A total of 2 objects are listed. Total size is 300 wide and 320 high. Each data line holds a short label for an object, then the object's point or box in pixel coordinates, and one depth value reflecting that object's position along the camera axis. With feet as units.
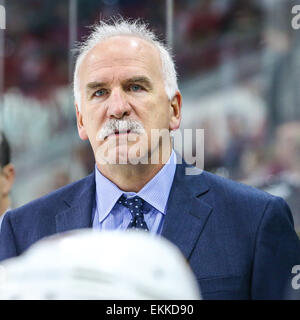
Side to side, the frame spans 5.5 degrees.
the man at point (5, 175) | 16.72
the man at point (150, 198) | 15.23
